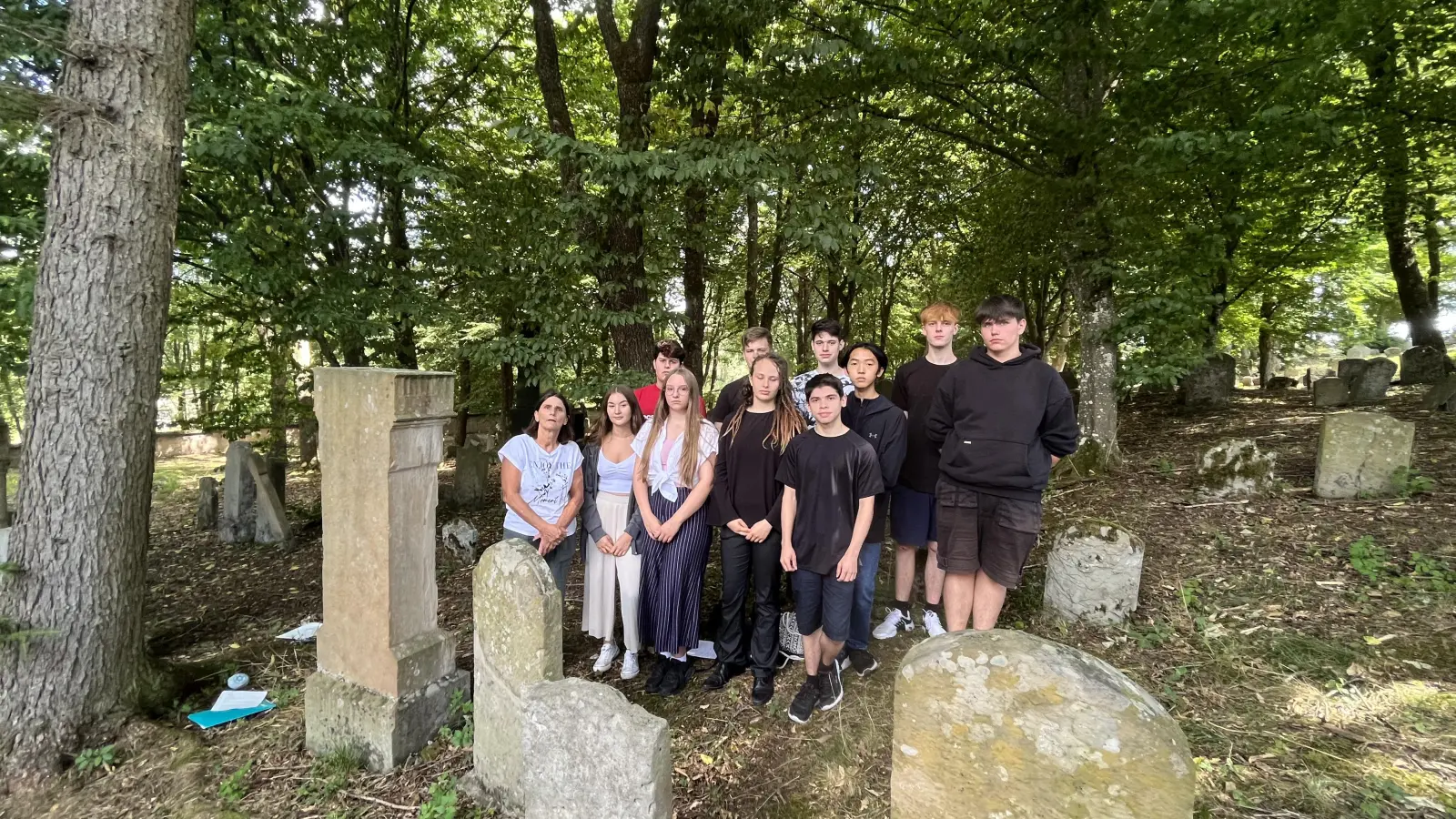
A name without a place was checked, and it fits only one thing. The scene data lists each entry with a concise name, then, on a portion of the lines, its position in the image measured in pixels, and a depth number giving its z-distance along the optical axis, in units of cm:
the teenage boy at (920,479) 365
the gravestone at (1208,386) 987
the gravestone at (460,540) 589
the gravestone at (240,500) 698
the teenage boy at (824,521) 301
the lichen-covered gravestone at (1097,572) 367
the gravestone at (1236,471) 525
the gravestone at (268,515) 691
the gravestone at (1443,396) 742
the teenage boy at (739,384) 381
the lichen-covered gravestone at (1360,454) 488
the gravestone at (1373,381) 904
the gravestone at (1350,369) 927
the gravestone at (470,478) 777
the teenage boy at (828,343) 358
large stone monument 297
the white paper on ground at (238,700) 357
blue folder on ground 343
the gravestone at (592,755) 207
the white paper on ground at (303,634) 439
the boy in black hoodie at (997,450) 301
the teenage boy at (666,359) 423
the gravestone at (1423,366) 1008
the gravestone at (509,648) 253
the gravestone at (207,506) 772
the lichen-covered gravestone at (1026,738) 141
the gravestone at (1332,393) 913
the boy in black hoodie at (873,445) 336
